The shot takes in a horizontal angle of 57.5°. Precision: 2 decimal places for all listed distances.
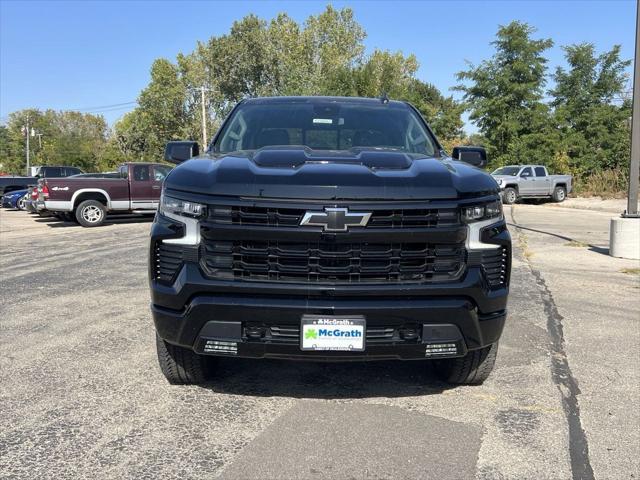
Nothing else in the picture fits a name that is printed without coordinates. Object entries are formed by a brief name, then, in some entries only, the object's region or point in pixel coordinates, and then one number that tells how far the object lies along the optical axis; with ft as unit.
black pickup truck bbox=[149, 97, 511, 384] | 10.05
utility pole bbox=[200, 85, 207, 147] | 158.71
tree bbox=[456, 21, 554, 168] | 109.91
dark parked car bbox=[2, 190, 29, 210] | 72.92
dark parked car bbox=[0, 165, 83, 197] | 82.79
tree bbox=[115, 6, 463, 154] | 170.60
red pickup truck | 52.80
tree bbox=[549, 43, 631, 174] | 108.88
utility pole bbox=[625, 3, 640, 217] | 32.86
